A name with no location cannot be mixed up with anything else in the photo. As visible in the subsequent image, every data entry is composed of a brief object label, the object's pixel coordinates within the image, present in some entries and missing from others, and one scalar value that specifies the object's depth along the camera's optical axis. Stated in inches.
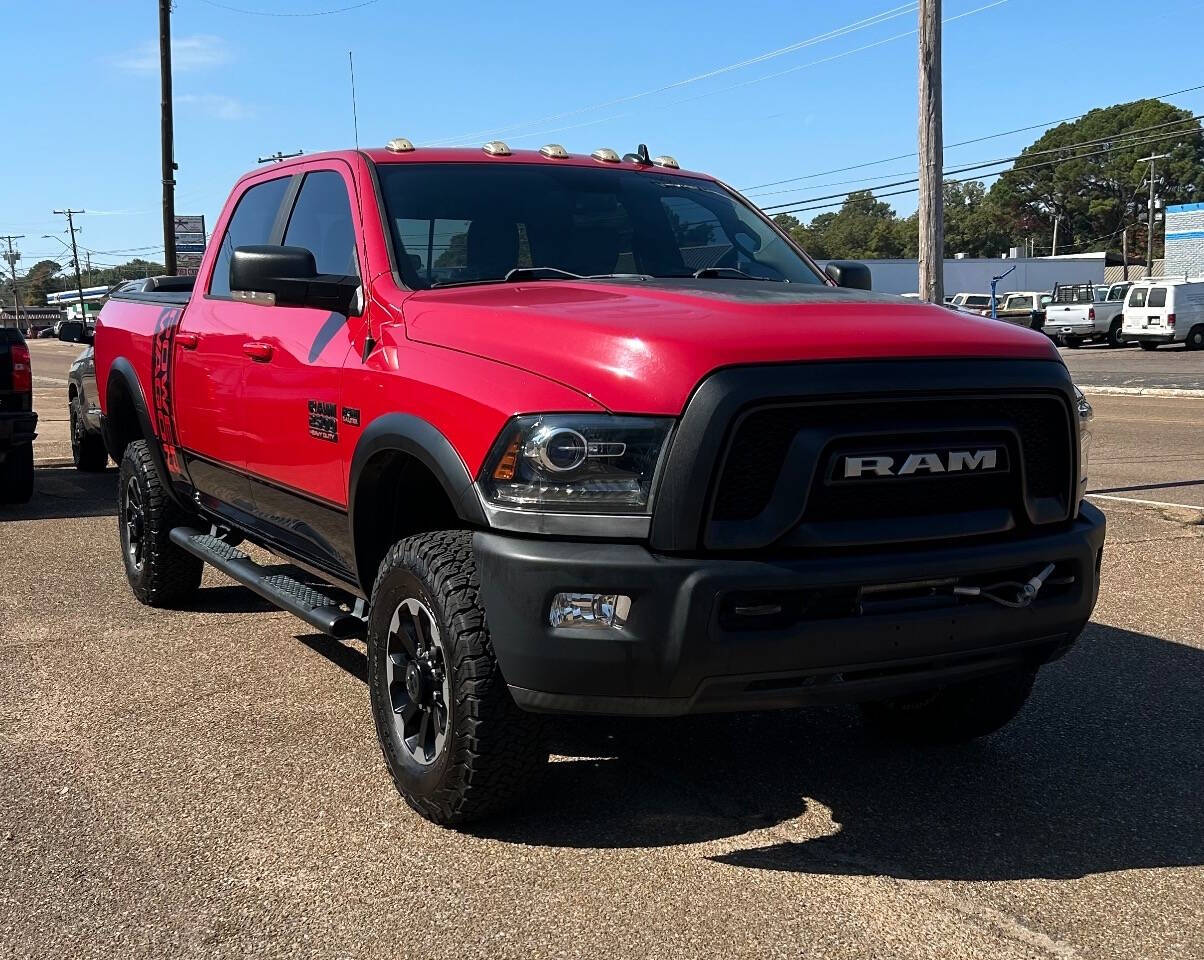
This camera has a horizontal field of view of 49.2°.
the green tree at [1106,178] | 4503.0
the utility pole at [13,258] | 5457.7
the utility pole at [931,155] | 513.0
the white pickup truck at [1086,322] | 1549.0
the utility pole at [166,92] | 1051.9
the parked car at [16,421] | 400.8
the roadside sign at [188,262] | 1336.1
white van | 1412.4
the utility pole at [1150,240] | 3196.9
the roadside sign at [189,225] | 1403.8
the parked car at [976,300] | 1964.0
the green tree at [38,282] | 7101.4
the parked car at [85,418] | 473.7
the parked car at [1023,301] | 1787.6
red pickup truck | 121.5
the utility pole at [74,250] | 4503.0
